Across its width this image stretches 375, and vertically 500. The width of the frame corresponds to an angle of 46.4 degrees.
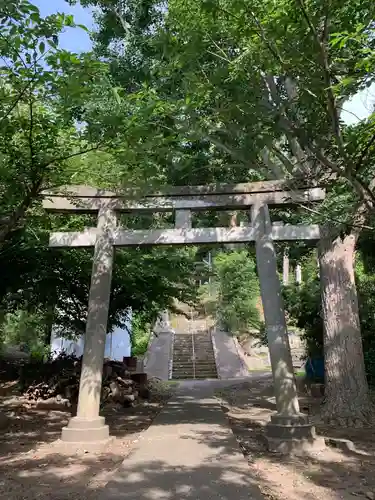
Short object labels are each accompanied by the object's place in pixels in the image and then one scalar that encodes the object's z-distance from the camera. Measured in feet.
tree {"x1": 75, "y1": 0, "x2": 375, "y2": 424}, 12.72
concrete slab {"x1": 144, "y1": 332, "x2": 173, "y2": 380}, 61.67
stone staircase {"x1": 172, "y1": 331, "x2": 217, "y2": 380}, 62.65
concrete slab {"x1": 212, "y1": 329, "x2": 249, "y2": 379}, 61.41
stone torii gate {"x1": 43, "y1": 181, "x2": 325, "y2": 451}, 22.03
